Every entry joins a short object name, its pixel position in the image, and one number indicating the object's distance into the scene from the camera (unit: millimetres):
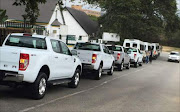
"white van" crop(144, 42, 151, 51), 38344
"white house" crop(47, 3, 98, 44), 56500
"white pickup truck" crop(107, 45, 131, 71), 21203
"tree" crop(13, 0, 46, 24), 15073
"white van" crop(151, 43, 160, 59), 46116
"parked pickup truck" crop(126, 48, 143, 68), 26734
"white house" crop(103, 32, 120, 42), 45312
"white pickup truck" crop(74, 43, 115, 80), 14383
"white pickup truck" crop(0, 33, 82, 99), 8062
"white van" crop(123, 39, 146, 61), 33872
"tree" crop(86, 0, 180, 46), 44569
